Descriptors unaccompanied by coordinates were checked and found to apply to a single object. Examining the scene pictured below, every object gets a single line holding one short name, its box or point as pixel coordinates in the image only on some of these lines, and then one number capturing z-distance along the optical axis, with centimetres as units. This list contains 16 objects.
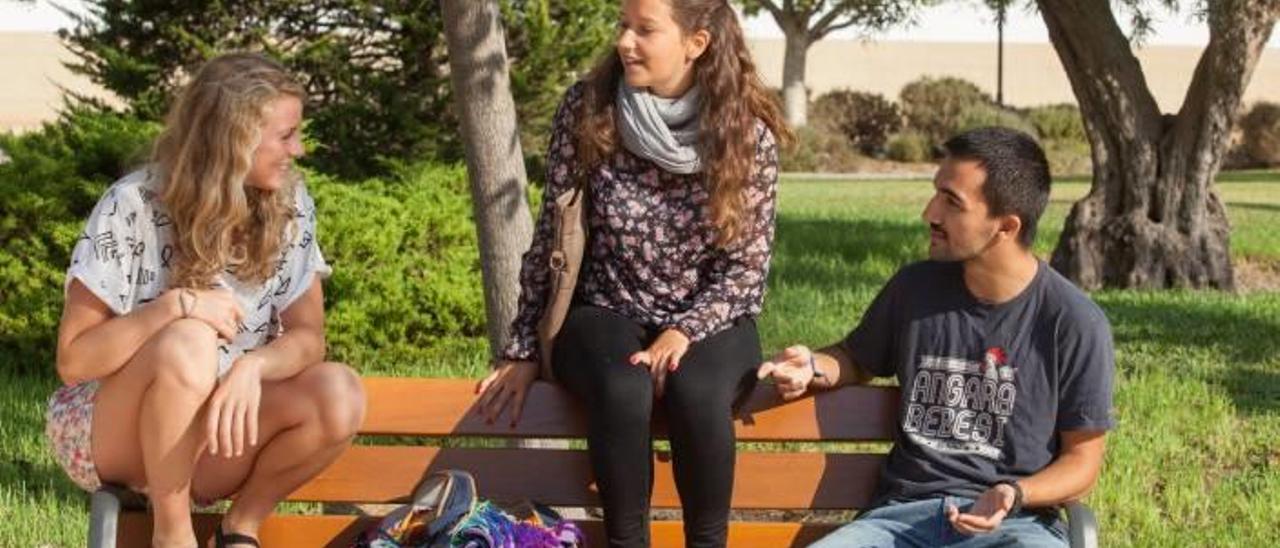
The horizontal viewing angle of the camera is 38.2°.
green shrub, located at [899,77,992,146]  3531
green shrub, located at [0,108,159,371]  805
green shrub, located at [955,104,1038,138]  3319
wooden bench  389
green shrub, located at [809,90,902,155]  3559
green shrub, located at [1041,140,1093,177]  3207
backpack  353
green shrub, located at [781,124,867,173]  3191
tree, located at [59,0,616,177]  1018
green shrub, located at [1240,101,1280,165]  3391
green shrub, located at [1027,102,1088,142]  3416
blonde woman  350
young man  362
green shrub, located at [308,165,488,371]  808
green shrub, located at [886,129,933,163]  3391
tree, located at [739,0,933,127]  3931
